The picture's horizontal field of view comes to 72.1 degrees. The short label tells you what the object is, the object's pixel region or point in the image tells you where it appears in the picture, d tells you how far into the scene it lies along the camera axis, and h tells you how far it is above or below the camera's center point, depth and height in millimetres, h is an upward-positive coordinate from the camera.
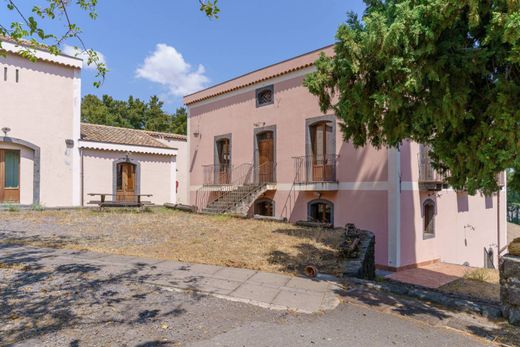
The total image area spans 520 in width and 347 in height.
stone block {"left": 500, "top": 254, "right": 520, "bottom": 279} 3627 -838
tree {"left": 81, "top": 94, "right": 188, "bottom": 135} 36438 +7757
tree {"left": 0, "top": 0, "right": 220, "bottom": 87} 4406 +2018
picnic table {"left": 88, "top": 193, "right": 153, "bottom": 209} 13492 -644
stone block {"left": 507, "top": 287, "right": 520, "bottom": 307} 3600 -1121
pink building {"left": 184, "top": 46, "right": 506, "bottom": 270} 11477 +316
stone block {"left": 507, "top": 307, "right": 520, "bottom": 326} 3579 -1317
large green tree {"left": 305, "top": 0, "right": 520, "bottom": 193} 4062 +1362
